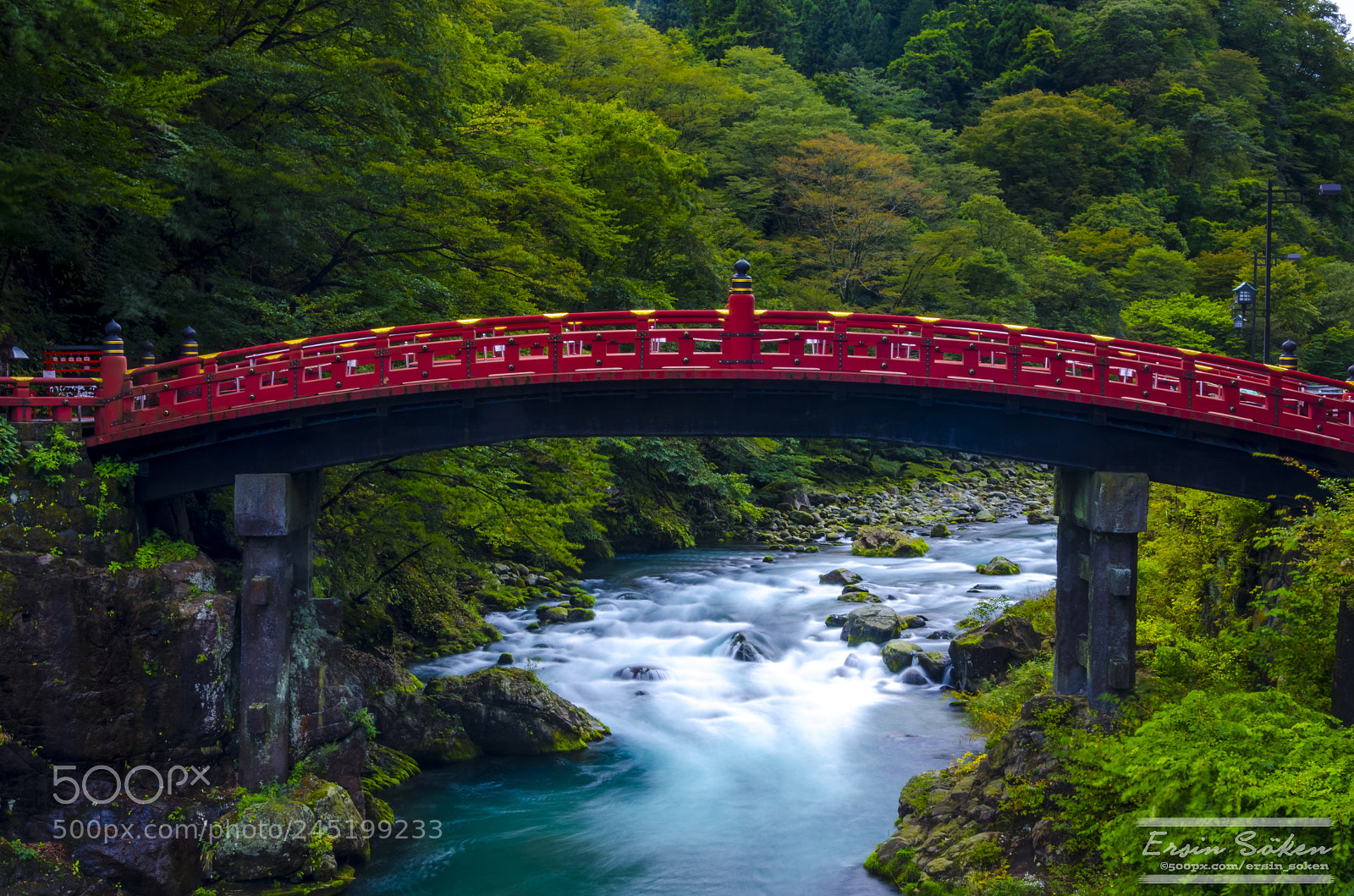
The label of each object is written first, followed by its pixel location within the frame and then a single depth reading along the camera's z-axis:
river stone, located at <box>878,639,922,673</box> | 25.23
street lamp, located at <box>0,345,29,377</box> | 18.64
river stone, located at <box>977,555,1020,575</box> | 33.59
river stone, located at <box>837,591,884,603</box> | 30.36
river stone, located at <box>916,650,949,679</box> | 24.59
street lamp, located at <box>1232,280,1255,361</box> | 27.25
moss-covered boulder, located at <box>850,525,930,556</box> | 37.28
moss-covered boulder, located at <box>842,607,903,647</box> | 26.95
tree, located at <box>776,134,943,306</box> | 51.97
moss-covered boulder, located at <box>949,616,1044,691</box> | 23.06
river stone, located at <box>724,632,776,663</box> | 27.06
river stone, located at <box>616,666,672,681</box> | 25.48
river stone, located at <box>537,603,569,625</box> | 28.81
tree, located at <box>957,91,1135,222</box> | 71.50
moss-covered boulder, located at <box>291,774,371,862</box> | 16.03
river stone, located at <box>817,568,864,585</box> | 32.59
